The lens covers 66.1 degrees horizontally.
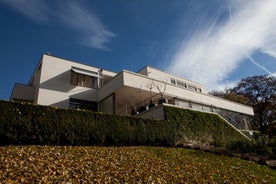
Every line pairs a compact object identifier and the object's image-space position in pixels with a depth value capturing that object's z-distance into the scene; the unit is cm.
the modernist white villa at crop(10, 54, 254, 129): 1861
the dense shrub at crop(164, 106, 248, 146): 1441
